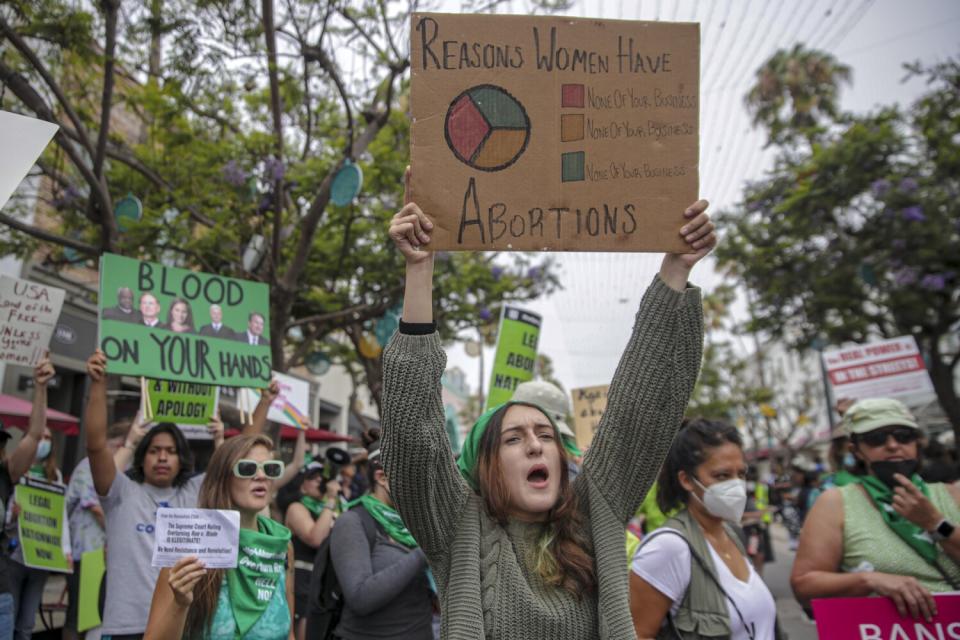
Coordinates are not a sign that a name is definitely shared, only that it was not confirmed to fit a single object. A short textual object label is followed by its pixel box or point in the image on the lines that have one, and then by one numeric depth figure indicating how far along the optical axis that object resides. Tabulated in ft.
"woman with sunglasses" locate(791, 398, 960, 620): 9.80
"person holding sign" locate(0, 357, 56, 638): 13.11
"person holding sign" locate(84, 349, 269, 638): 11.96
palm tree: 69.31
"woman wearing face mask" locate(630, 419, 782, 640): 9.05
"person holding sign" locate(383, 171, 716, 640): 6.15
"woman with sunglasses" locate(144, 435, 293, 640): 8.87
